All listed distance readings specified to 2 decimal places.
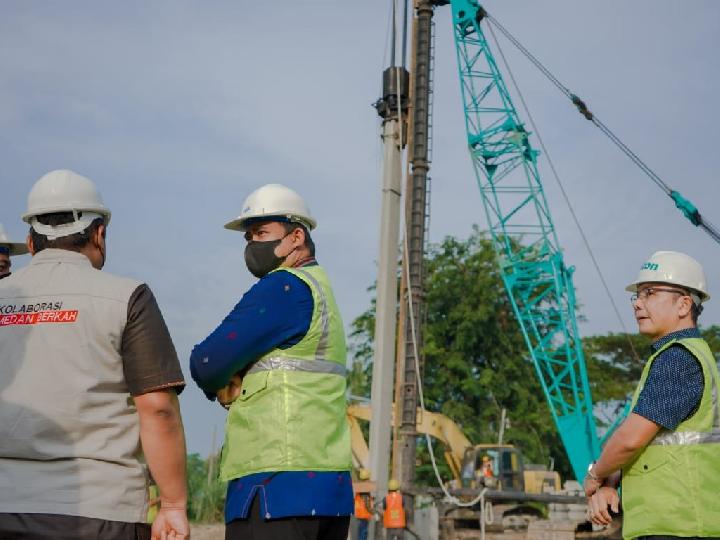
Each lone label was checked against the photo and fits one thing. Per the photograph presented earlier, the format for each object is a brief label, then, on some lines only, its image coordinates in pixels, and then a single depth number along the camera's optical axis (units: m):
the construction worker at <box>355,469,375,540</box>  17.66
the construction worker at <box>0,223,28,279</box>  6.12
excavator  23.73
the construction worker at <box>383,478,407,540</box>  17.69
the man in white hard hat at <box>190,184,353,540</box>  3.57
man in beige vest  3.08
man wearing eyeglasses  3.73
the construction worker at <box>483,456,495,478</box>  23.81
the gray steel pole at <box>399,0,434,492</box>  19.66
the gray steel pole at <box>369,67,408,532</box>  18.03
